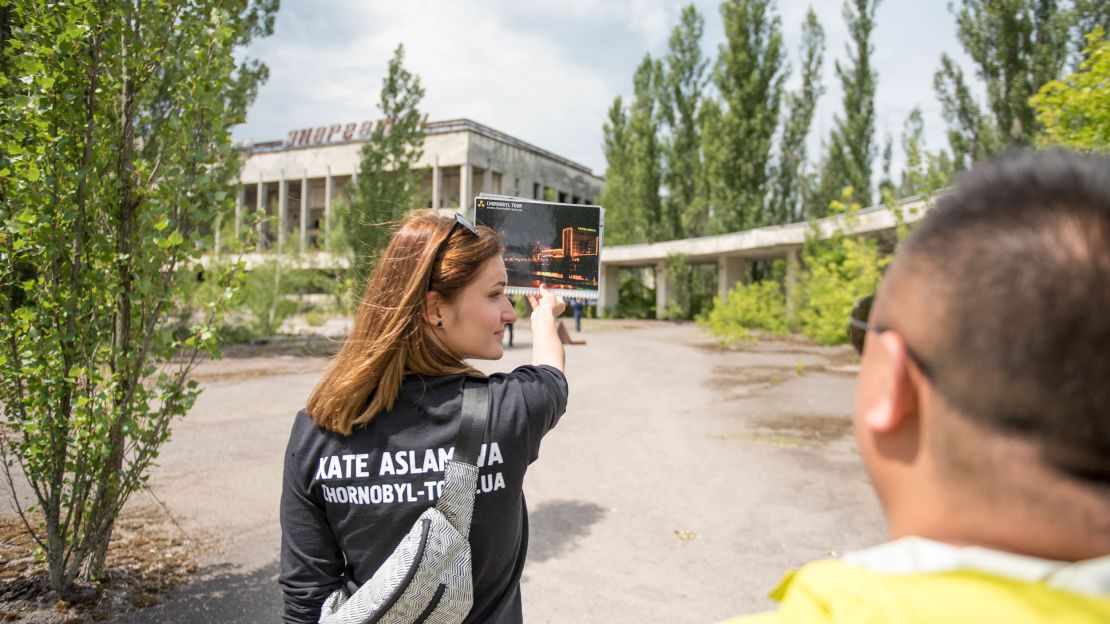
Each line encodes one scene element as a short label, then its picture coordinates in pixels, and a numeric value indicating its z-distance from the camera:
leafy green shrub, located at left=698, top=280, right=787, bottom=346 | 22.66
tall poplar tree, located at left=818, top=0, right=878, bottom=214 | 31.39
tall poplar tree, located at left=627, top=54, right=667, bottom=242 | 38.16
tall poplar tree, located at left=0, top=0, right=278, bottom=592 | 3.30
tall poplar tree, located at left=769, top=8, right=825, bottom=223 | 34.47
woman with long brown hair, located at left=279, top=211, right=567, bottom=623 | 1.60
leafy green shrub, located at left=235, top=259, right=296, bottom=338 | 22.30
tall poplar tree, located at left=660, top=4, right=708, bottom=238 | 37.50
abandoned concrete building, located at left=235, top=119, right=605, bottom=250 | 48.97
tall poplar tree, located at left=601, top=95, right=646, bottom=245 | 41.03
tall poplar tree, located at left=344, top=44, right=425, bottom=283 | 20.02
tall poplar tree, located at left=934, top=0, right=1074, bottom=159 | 21.29
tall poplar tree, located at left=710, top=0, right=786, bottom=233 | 33.38
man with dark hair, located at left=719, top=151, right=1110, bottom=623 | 0.68
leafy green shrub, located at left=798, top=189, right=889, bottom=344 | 13.95
